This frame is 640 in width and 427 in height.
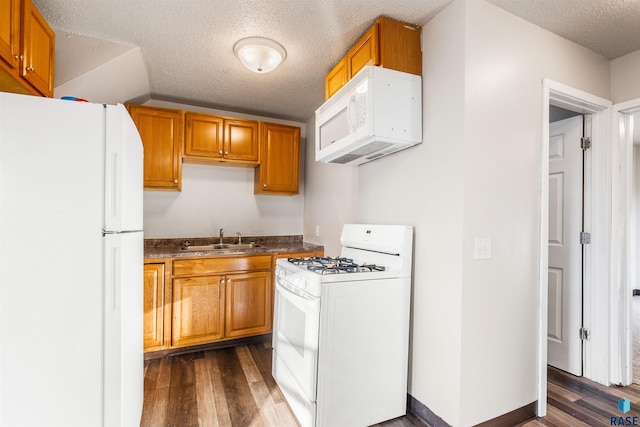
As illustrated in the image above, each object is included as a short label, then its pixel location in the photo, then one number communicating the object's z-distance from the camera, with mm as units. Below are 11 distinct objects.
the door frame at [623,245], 2160
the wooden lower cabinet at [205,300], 2547
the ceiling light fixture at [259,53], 2043
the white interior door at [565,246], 2330
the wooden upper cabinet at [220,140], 3043
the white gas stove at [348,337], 1632
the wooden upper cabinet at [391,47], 1793
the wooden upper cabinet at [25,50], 1413
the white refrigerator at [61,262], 1106
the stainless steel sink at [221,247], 3180
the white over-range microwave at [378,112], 1736
